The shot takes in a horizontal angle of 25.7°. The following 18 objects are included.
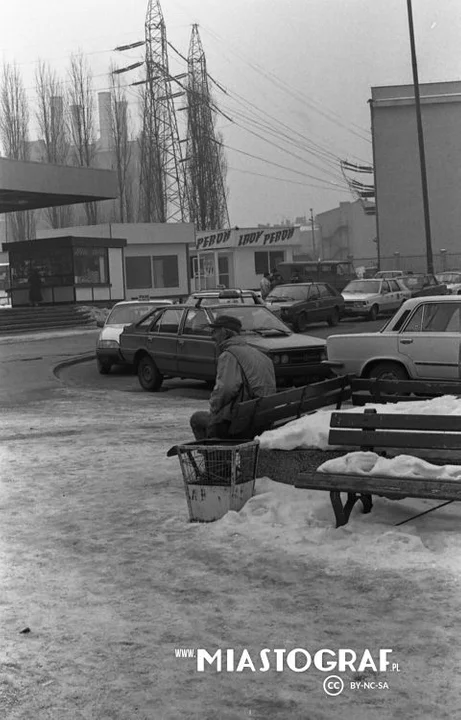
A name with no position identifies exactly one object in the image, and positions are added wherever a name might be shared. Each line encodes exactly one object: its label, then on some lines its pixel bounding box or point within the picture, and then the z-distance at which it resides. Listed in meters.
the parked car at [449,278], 47.74
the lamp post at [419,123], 39.22
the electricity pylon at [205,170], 71.94
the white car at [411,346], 13.16
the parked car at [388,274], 50.53
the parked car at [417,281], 38.62
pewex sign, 56.50
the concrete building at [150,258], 46.44
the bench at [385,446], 6.23
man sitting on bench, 8.22
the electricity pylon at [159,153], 70.06
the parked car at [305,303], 30.80
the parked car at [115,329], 20.06
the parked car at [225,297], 18.15
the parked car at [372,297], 34.09
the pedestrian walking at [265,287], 36.41
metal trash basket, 7.04
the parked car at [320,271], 48.09
